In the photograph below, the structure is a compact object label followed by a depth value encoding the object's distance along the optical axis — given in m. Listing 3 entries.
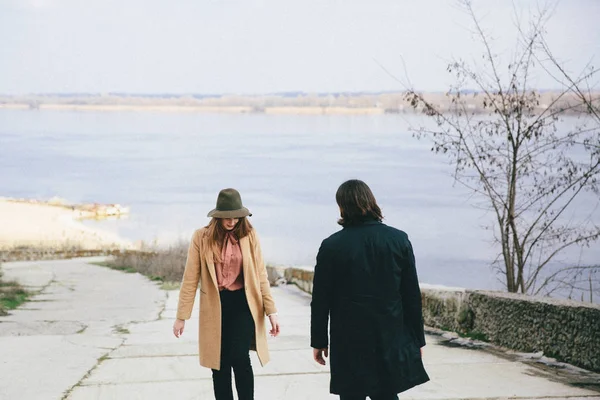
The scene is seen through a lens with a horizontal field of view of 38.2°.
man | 4.39
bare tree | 10.23
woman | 5.38
